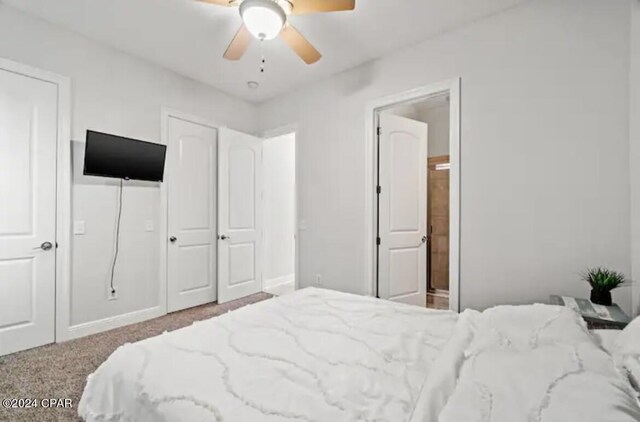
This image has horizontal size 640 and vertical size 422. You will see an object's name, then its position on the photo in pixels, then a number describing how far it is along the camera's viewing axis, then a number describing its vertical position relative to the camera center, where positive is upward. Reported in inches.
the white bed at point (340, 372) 31.4 -21.0
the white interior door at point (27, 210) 95.8 +0.2
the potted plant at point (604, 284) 71.9 -16.1
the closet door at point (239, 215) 150.9 -1.6
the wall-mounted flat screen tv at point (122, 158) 107.9 +19.7
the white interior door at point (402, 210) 130.3 +1.1
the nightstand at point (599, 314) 63.7 -21.2
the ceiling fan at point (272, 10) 73.6 +48.0
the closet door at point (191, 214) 137.3 -1.1
